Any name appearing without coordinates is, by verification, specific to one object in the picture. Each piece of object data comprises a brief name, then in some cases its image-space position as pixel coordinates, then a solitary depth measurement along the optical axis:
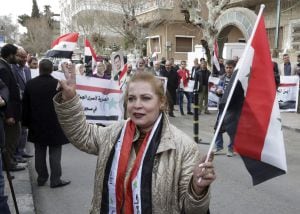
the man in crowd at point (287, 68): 10.17
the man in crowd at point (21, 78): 4.55
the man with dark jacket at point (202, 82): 9.81
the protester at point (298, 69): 9.45
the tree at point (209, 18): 13.68
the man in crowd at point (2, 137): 2.78
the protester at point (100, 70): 7.06
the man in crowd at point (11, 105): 4.02
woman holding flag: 1.55
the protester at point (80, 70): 8.07
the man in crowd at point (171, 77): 10.05
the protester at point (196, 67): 10.18
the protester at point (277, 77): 6.94
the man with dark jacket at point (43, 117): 4.05
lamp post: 13.41
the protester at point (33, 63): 7.71
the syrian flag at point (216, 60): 9.48
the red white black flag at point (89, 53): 8.56
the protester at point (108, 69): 8.06
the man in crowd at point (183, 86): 10.20
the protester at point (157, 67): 11.01
